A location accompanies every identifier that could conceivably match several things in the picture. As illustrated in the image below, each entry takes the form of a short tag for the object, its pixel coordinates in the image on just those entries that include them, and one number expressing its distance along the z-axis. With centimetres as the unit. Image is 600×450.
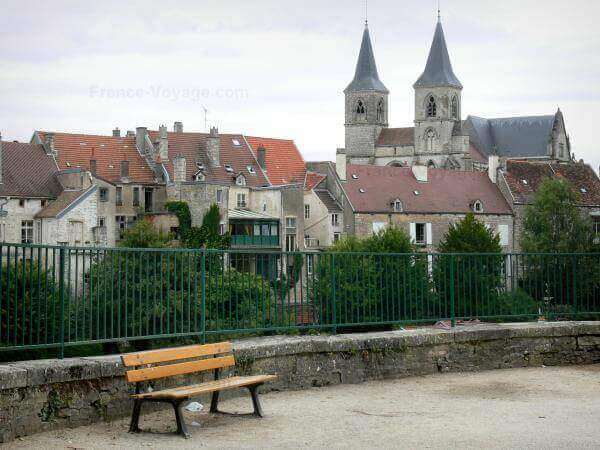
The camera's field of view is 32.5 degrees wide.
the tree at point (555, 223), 7981
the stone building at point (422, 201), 8512
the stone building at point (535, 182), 9281
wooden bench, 967
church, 14175
